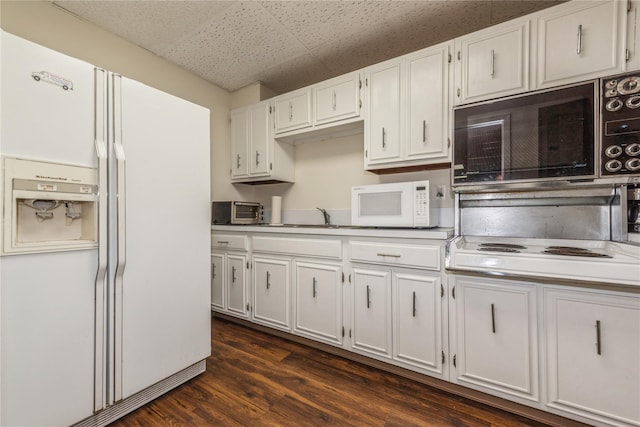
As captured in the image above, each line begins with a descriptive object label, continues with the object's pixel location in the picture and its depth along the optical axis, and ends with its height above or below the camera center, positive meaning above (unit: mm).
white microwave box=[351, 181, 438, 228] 1880 +66
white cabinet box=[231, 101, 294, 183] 2814 +687
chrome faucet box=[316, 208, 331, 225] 2739 -33
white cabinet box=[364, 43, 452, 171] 1913 +764
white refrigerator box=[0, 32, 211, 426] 1085 -125
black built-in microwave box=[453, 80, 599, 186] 1482 +454
